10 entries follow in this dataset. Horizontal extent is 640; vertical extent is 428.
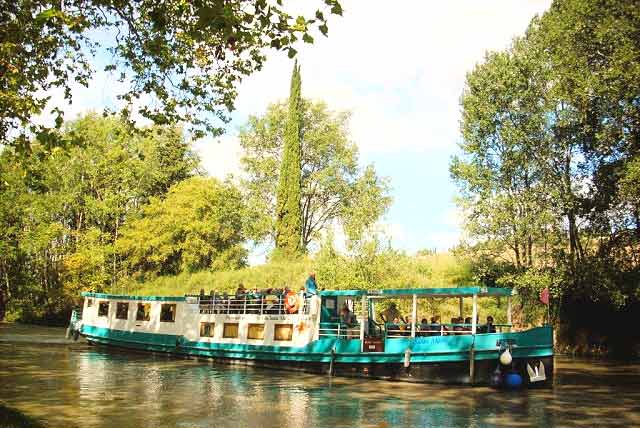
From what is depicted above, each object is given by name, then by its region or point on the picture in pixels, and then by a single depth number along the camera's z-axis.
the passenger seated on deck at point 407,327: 24.57
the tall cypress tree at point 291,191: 56.00
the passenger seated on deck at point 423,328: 24.80
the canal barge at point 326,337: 22.53
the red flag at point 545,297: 21.64
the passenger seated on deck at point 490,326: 23.73
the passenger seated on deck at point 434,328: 24.54
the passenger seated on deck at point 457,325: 24.08
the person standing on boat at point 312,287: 26.75
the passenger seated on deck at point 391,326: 24.97
